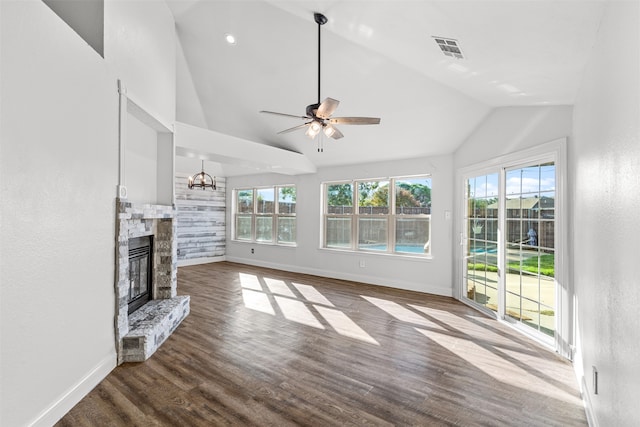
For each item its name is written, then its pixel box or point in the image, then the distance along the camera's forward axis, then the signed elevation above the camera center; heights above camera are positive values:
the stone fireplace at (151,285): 2.98 -0.84
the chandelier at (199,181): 7.12 +0.90
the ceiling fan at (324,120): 2.98 +0.99
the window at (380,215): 5.87 +0.03
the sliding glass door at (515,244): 3.41 -0.34
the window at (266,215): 7.97 +0.03
